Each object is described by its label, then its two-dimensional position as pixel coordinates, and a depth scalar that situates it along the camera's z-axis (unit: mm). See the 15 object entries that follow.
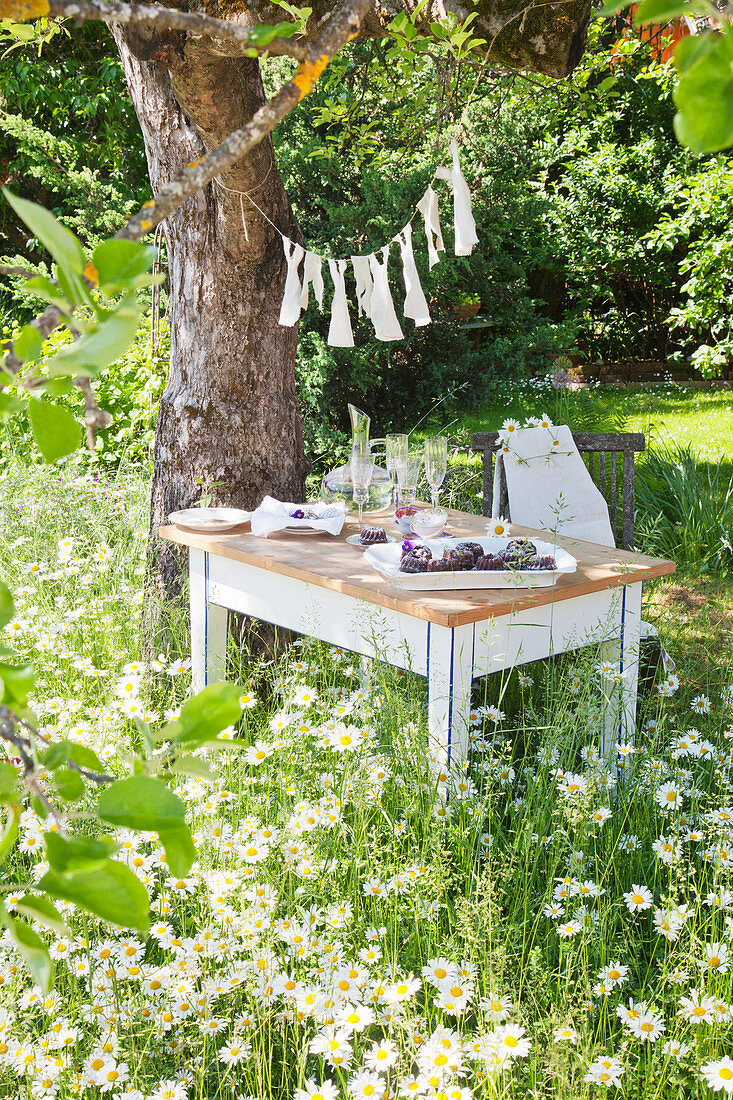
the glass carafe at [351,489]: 3193
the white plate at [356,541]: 2762
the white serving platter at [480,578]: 2316
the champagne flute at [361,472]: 2961
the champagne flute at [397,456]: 2861
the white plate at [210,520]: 3027
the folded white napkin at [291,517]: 2906
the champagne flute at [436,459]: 2779
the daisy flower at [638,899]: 1729
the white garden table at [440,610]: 2242
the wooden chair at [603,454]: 3684
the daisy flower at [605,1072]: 1396
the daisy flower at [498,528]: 2742
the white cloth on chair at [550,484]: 3807
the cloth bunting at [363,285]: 3205
